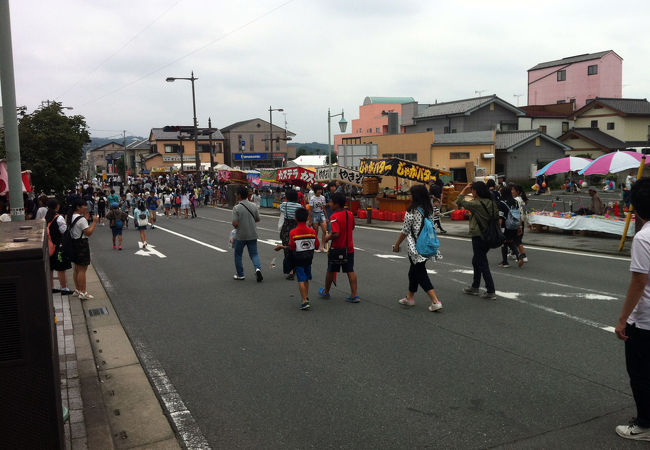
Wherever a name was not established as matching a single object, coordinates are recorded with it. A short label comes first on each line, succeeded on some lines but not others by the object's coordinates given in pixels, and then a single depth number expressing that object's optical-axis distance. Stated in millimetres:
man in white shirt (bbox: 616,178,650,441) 3883
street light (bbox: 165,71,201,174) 40928
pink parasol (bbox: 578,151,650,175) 14680
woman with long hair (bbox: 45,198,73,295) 8898
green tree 20875
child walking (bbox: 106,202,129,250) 16859
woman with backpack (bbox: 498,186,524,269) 11305
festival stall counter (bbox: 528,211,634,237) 15344
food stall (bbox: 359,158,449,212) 22516
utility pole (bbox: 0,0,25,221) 7238
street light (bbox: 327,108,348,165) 34112
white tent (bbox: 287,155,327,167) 53688
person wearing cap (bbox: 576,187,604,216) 18094
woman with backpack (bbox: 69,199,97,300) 9094
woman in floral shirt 7754
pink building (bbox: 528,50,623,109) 57625
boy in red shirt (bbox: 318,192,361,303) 8336
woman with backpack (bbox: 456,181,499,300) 8461
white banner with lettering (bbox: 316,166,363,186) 25047
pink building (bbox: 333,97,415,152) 81375
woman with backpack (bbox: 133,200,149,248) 16828
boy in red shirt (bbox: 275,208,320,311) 8219
